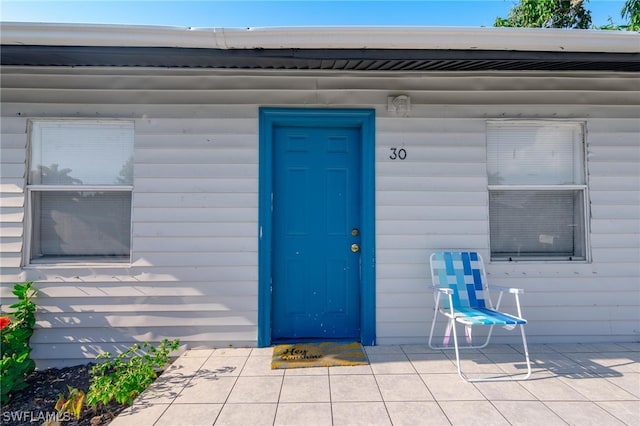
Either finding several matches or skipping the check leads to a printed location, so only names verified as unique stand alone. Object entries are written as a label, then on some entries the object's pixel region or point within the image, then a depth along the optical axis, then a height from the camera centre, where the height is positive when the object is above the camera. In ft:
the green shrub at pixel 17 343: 7.73 -2.96
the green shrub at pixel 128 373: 7.26 -3.56
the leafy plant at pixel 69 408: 7.00 -3.79
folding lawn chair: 9.55 -1.71
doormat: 8.80 -3.53
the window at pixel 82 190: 10.02 +0.89
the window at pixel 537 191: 10.48 +0.98
